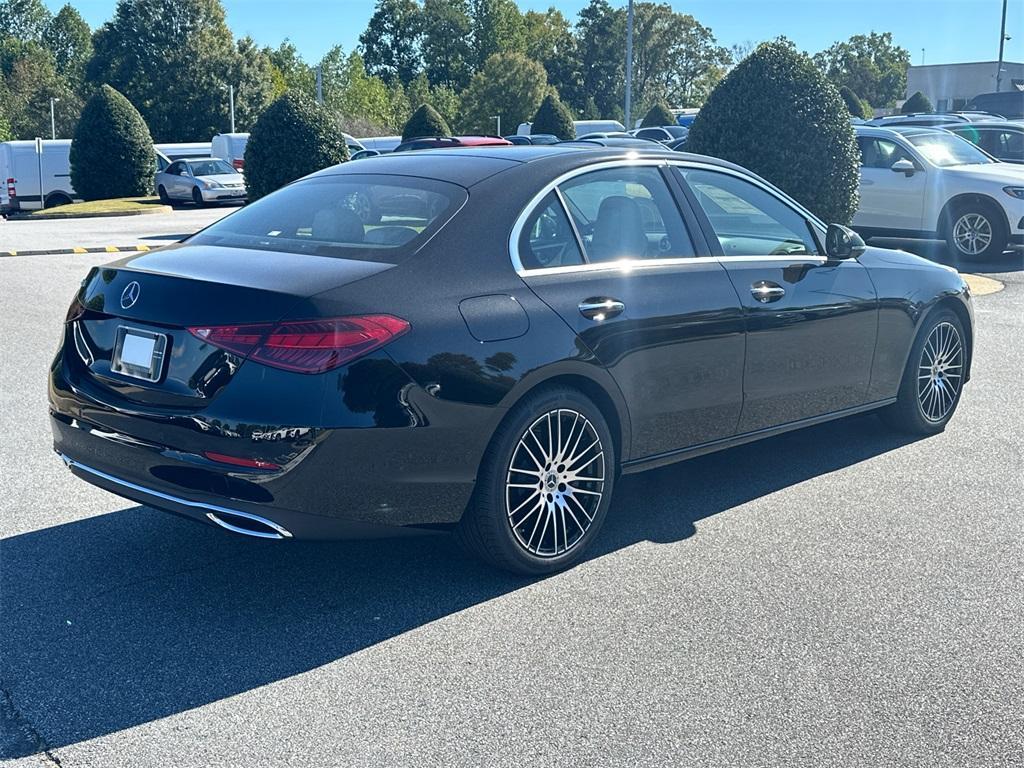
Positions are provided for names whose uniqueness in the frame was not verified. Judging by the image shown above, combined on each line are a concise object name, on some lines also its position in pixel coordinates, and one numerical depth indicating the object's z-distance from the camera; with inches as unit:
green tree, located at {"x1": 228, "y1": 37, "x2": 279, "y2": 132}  2827.3
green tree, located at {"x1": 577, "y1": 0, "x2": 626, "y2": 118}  4116.6
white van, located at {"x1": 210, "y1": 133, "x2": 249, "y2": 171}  1531.7
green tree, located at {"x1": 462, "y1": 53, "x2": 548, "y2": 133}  2883.9
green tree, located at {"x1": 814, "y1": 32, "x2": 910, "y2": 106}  5206.7
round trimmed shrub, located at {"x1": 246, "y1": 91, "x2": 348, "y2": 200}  782.5
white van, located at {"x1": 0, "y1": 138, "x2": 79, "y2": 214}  1282.0
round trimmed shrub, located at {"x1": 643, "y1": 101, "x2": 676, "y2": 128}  1945.1
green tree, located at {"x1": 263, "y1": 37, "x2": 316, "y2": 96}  3199.8
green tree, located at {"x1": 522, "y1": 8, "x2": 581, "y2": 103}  4165.8
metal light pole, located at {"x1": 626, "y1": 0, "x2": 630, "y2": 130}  1544.4
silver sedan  1247.5
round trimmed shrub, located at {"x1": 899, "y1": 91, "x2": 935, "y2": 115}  2053.4
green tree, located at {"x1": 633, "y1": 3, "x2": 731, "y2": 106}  3991.1
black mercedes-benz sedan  160.1
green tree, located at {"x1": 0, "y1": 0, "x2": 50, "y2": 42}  4714.6
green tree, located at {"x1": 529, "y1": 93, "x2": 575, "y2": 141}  1612.9
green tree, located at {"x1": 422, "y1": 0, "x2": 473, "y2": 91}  4296.3
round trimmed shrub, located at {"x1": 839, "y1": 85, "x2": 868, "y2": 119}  2162.8
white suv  601.0
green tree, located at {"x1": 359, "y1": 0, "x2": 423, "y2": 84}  4419.3
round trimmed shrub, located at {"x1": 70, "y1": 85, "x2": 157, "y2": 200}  1234.6
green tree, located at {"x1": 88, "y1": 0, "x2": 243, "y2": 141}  2805.1
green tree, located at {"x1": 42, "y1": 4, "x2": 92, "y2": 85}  4808.1
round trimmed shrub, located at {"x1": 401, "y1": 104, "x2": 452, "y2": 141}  1435.8
